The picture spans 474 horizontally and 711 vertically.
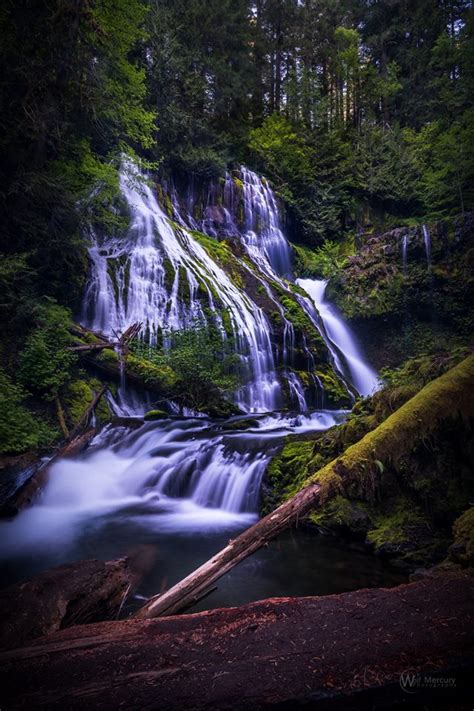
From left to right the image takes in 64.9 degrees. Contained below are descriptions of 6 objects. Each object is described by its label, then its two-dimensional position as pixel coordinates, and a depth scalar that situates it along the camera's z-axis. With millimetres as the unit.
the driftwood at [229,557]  2576
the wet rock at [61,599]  2396
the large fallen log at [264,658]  1588
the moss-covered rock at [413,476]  4117
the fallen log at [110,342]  9273
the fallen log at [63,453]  5895
